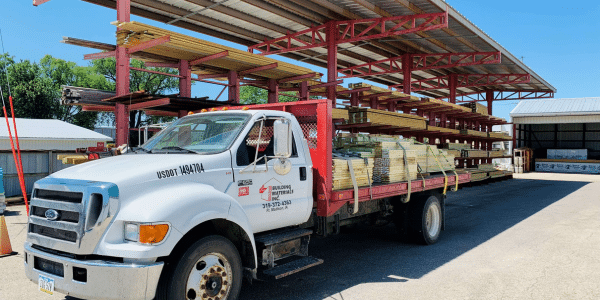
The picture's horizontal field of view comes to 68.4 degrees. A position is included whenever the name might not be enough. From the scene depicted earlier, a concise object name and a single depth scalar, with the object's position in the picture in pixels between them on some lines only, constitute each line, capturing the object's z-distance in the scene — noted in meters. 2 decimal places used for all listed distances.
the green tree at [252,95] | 55.47
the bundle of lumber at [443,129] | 17.86
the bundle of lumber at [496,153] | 25.30
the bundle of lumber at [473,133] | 21.89
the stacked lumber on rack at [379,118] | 12.18
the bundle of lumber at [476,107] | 22.37
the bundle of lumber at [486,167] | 23.32
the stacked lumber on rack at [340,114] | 10.82
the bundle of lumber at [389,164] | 7.50
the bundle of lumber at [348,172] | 6.32
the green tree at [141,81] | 47.88
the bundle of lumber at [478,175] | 21.38
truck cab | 3.86
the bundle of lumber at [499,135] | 25.89
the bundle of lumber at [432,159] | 8.64
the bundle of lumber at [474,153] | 20.50
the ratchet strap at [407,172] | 7.81
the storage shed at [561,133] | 38.03
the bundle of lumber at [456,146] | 19.33
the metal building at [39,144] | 16.62
